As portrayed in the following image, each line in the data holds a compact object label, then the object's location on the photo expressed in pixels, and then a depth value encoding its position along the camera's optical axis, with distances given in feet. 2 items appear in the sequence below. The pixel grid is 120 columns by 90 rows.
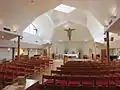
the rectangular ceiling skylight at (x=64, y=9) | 36.83
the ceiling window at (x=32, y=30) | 37.75
